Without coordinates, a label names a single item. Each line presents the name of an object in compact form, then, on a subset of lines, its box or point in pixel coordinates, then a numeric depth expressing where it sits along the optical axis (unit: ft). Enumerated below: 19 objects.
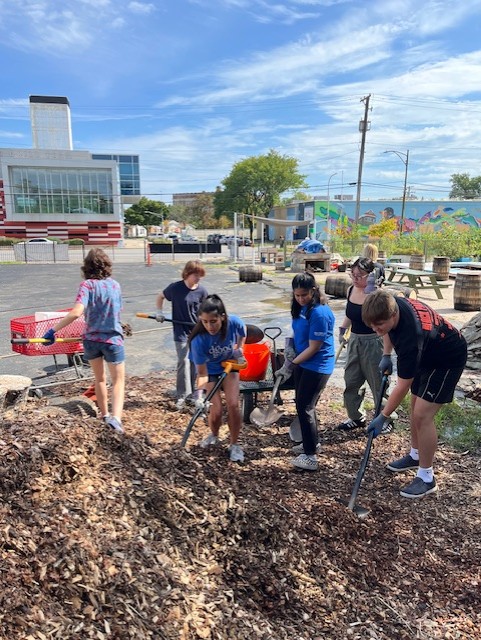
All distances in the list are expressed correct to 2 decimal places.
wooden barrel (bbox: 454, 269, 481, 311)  34.73
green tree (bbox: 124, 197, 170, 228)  266.98
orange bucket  15.25
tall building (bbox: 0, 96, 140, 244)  164.86
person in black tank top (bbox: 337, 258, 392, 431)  14.12
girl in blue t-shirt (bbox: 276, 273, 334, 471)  12.09
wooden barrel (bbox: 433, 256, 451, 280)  51.75
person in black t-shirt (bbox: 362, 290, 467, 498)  10.21
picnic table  40.66
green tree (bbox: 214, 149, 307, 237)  222.89
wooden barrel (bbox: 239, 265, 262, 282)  55.77
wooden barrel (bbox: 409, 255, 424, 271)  54.19
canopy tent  70.49
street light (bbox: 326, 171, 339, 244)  170.09
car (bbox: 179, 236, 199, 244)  190.49
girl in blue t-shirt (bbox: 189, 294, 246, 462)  12.02
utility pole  99.71
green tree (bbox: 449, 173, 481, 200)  302.84
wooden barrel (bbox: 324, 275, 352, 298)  41.42
